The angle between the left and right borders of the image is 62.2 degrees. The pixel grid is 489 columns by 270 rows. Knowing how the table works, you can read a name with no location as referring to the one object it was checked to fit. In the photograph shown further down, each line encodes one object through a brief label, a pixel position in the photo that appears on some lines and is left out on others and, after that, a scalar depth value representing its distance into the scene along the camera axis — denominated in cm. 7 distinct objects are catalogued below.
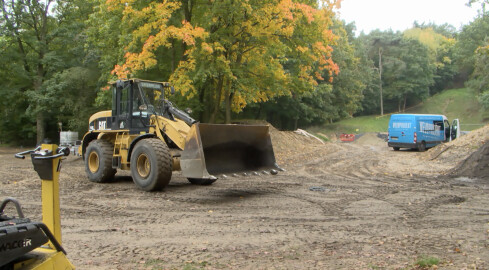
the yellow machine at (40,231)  232
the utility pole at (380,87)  6258
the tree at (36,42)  2895
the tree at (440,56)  7071
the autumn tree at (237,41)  1559
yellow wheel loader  963
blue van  2467
